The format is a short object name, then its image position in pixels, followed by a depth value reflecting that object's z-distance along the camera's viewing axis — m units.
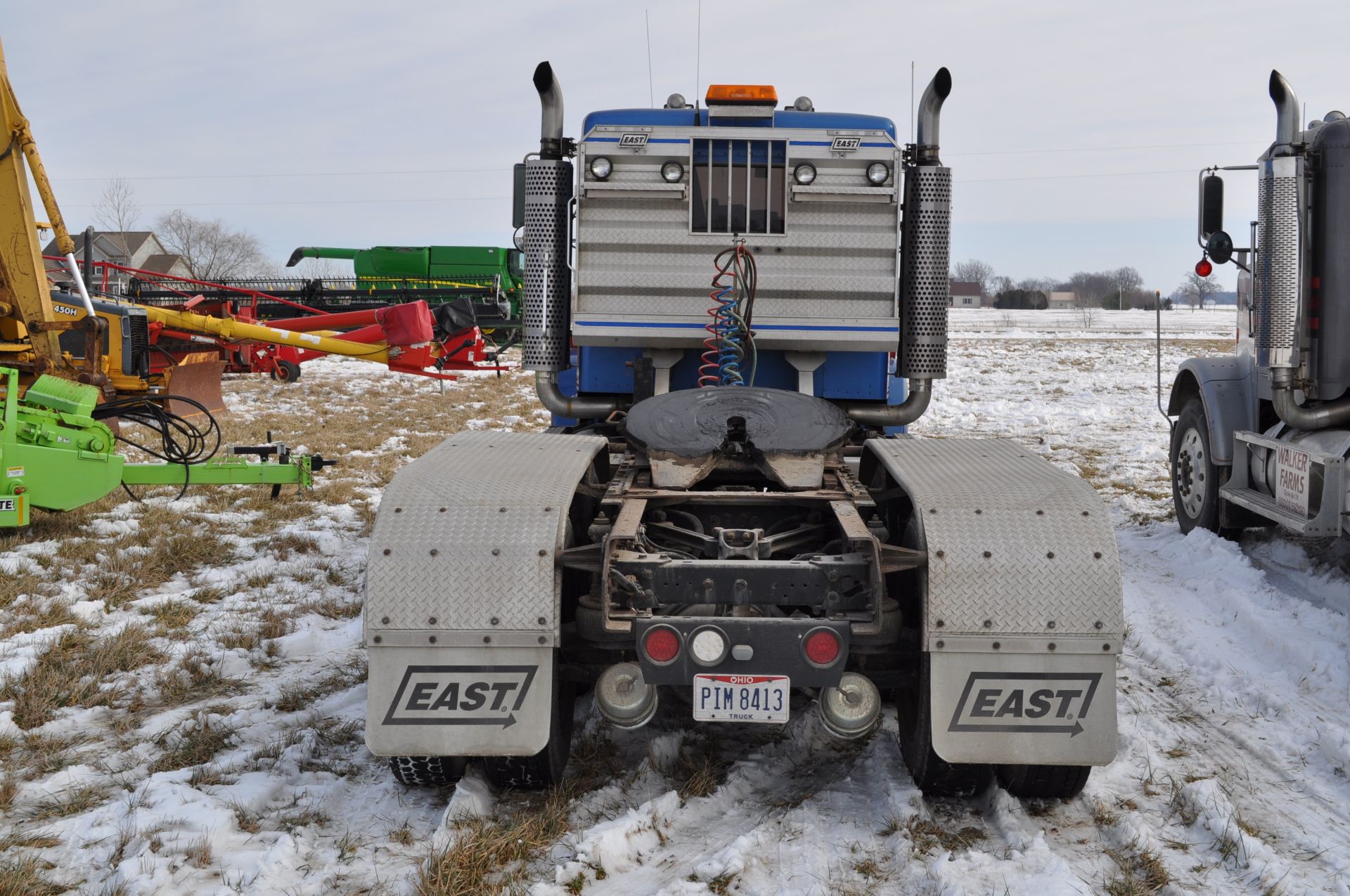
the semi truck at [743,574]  3.14
